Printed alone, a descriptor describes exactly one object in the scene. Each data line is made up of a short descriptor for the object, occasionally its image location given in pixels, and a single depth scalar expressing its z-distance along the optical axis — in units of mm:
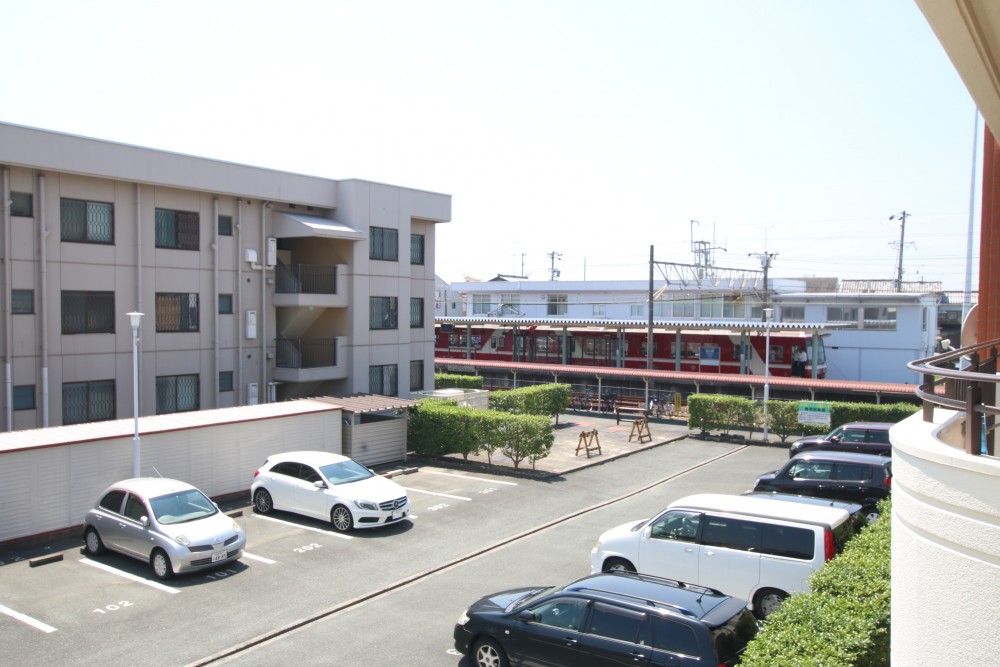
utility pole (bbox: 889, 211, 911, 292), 81688
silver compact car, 13172
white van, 11398
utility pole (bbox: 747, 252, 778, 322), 50297
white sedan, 16156
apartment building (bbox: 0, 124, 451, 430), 19953
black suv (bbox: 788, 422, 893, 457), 21250
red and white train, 40719
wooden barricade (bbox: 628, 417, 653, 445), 28662
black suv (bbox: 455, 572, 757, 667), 8219
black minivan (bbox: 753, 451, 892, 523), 16344
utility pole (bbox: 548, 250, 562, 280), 104388
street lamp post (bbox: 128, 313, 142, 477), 15859
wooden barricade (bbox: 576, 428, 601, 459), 25359
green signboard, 28172
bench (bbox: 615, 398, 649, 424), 36469
